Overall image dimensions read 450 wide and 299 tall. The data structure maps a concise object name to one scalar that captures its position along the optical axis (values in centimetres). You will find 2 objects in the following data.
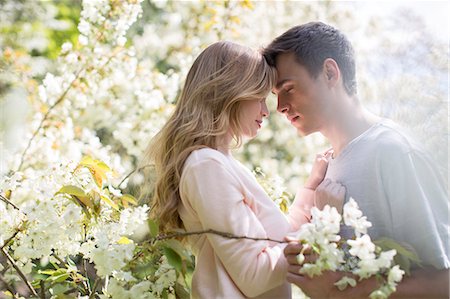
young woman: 160
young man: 160
